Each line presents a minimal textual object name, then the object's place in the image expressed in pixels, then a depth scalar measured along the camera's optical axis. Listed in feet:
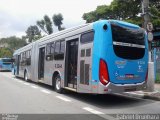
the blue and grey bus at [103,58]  31.68
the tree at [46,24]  174.09
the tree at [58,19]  169.17
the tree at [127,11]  66.69
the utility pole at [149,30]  40.70
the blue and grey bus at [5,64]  141.90
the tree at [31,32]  226.79
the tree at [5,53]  271.28
